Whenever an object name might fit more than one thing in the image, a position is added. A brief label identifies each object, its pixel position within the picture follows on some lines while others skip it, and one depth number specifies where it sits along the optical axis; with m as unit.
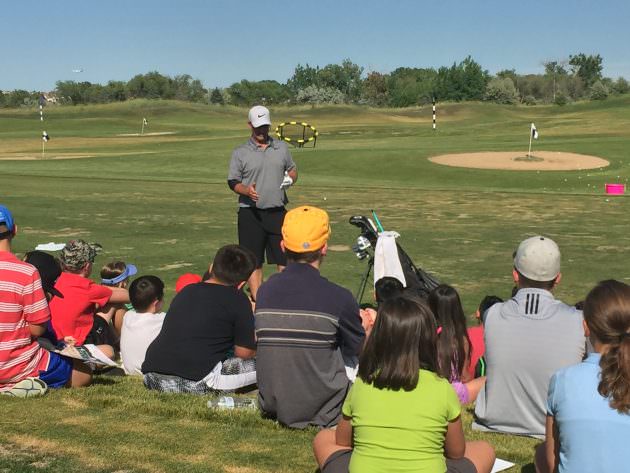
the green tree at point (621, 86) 103.62
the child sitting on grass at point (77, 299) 6.70
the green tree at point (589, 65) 151.88
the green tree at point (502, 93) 115.06
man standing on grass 9.78
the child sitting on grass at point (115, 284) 7.88
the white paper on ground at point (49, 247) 10.16
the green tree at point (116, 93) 124.56
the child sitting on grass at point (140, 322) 6.80
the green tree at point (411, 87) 132.62
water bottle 5.46
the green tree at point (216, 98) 132.50
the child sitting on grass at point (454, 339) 5.68
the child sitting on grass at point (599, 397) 3.39
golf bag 8.02
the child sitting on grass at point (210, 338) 5.58
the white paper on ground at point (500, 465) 4.49
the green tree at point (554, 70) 143.38
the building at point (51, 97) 137.68
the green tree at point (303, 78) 164.75
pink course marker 22.22
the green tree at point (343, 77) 156.62
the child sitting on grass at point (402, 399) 3.53
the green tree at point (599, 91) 94.80
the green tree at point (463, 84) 125.92
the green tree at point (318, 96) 123.12
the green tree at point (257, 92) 142.00
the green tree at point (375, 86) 149.75
